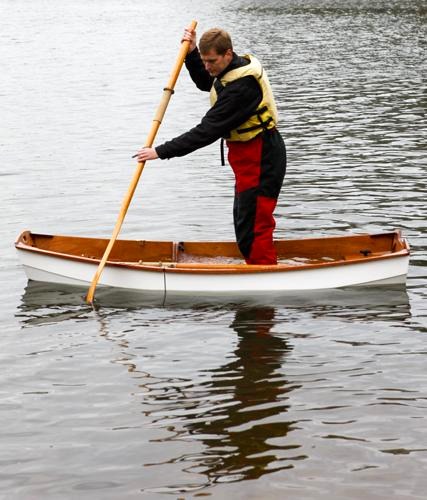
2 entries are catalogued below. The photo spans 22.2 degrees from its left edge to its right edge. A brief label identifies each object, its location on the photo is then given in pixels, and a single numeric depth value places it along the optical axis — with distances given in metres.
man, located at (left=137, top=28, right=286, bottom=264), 10.41
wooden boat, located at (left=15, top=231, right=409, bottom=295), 10.75
